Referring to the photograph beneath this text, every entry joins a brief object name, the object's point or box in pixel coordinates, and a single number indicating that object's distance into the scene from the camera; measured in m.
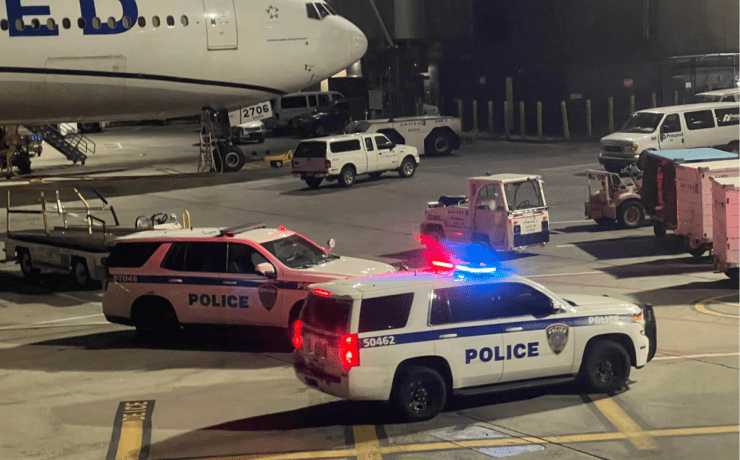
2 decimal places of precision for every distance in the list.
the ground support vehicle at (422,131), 44.78
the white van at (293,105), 56.38
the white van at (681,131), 36.72
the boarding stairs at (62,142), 47.97
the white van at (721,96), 44.16
